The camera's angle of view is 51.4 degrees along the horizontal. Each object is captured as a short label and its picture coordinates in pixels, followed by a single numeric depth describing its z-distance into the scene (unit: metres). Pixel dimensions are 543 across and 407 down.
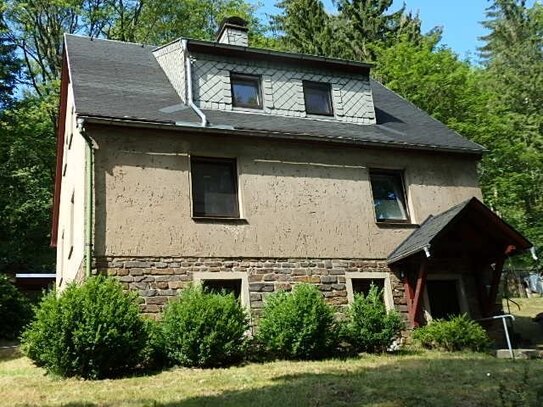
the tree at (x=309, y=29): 29.81
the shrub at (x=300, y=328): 10.52
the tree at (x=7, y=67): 28.16
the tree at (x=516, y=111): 23.70
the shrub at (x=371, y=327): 11.30
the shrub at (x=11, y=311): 16.55
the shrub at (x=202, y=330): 9.73
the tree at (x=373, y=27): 29.58
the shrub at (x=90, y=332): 8.88
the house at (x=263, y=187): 11.58
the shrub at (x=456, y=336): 11.98
